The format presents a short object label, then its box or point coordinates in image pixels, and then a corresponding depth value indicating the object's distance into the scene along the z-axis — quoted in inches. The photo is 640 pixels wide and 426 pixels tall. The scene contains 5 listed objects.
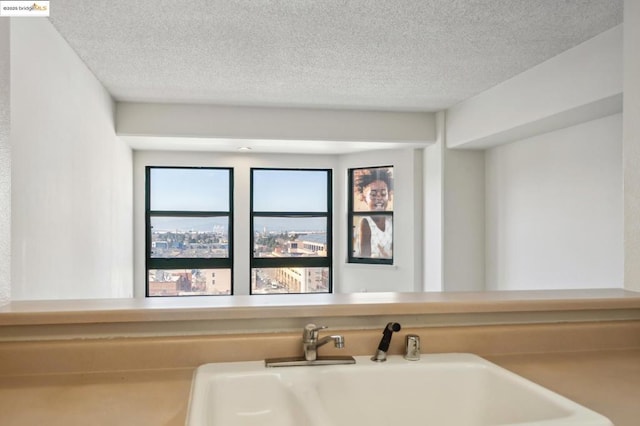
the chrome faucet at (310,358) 44.3
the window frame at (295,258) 219.6
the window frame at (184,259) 212.7
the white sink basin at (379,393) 40.5
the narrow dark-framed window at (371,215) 213.6
